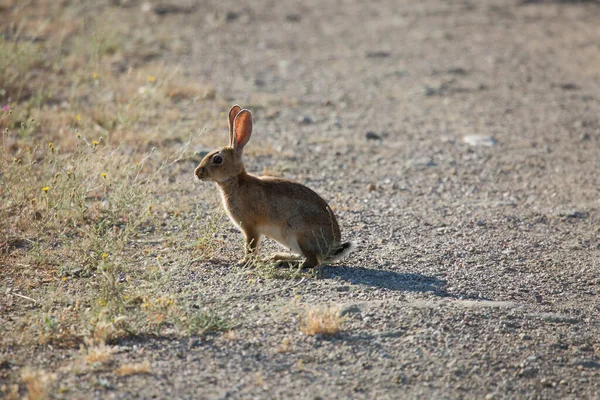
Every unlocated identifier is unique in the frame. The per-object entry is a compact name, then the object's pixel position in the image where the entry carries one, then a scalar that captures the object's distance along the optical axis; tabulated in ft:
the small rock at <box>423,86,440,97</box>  76.07
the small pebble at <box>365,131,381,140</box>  63.77
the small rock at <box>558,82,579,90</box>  78.84
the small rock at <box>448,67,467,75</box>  83.71
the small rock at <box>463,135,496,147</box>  62.18
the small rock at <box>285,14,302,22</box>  108.55
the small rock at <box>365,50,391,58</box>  90.12
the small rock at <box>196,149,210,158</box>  54.75
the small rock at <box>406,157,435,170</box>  57.36
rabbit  37.73
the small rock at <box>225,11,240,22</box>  106.95
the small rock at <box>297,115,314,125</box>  67.29
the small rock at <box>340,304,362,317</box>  32.53
